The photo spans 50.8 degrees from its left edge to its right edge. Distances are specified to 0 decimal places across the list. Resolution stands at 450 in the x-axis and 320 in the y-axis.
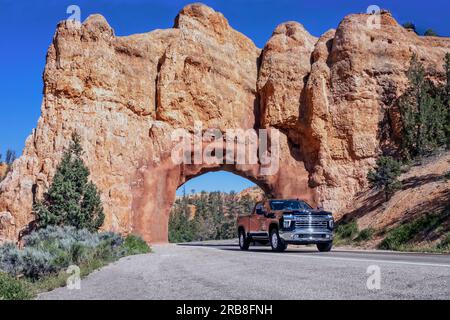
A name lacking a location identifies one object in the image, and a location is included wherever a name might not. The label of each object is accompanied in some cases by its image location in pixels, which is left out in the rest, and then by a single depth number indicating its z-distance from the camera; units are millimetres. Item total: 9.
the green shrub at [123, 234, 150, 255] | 21494
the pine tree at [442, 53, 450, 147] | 33809
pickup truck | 17953
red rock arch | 36969
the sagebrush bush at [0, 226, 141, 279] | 12984
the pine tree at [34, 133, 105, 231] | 29062
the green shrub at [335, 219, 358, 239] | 28328
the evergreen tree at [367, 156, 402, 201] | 29375
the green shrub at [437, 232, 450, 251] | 17809
